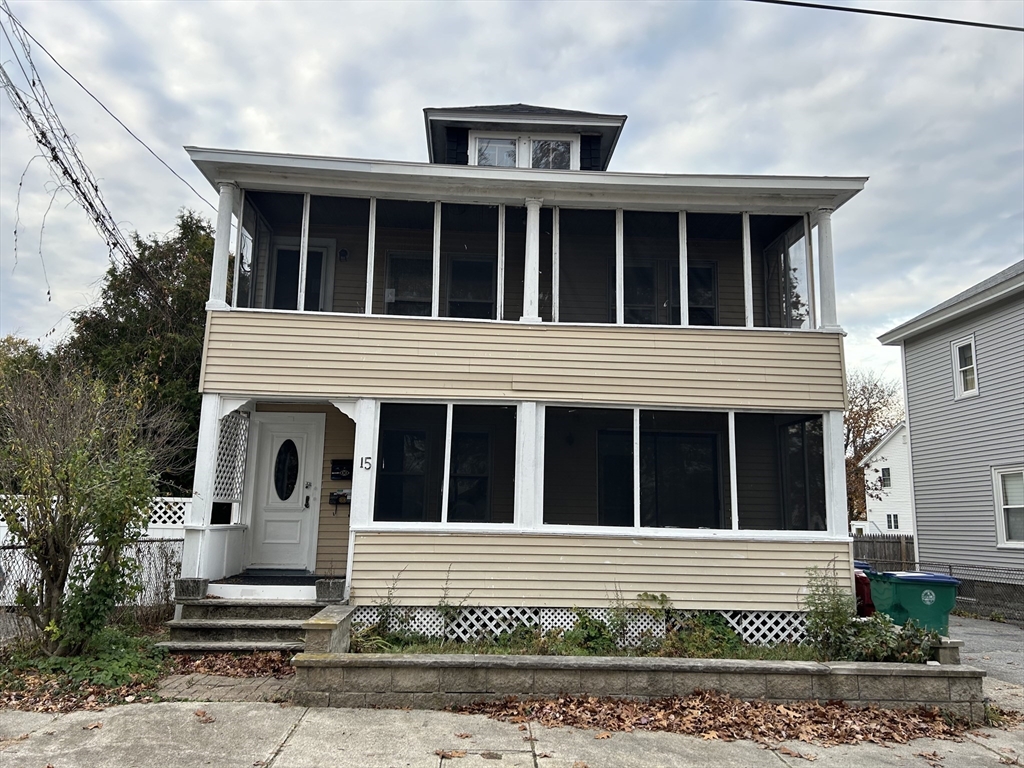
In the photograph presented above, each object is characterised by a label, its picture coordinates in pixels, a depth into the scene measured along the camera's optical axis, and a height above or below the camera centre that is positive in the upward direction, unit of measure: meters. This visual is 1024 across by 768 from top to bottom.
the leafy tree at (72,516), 6.38 -0.26
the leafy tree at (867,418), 34.34 +4.41
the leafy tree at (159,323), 14.45 +3.79
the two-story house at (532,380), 8.33 +1.50
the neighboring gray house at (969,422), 13.45 +1.84
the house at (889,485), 32.41 +1.02
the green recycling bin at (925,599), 8.04 -1.09
